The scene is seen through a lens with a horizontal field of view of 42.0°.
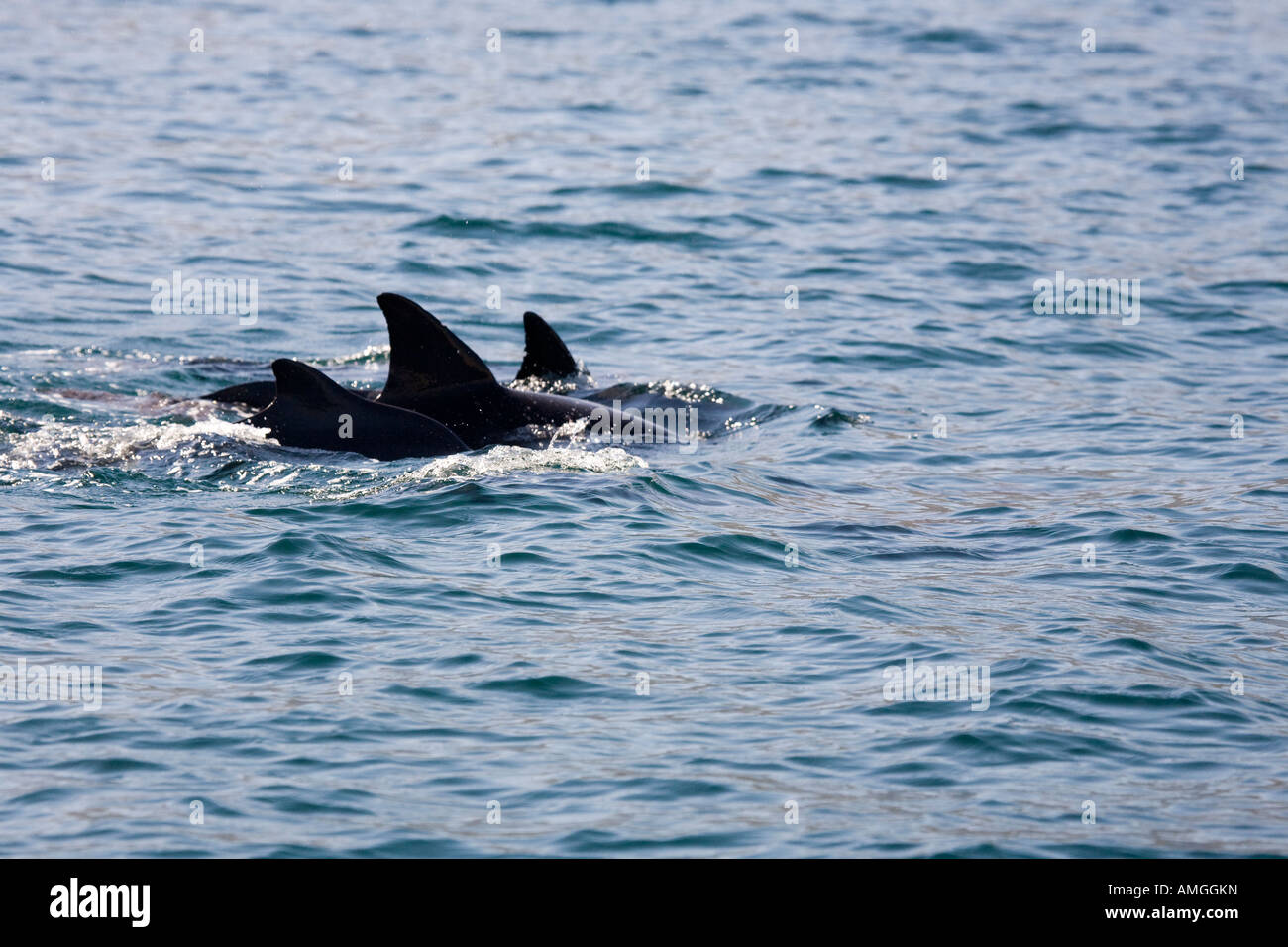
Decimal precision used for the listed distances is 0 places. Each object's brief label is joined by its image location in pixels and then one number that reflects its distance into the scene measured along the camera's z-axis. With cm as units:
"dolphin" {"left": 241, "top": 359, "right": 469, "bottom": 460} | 1251
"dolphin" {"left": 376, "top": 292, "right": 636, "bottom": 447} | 1306
